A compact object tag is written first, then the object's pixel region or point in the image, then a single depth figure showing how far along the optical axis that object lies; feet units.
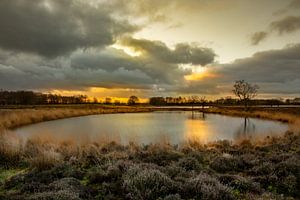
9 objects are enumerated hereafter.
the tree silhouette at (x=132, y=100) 421.79
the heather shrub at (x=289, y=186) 24.79
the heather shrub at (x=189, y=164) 31.09
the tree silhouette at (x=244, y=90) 237.86
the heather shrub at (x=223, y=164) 32.60
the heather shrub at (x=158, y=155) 35.45
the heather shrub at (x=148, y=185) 22.03
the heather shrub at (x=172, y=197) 20.47
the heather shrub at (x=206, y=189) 21.70
